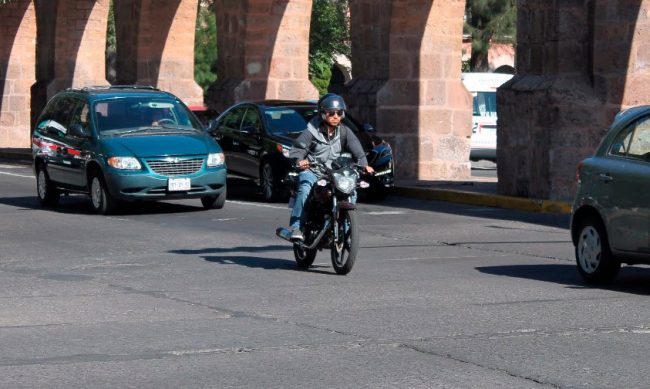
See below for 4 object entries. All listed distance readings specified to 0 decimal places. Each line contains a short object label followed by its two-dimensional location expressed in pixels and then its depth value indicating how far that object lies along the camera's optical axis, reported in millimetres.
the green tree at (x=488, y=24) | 52406
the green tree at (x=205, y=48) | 60812
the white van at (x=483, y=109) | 36094
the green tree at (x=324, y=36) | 54812
